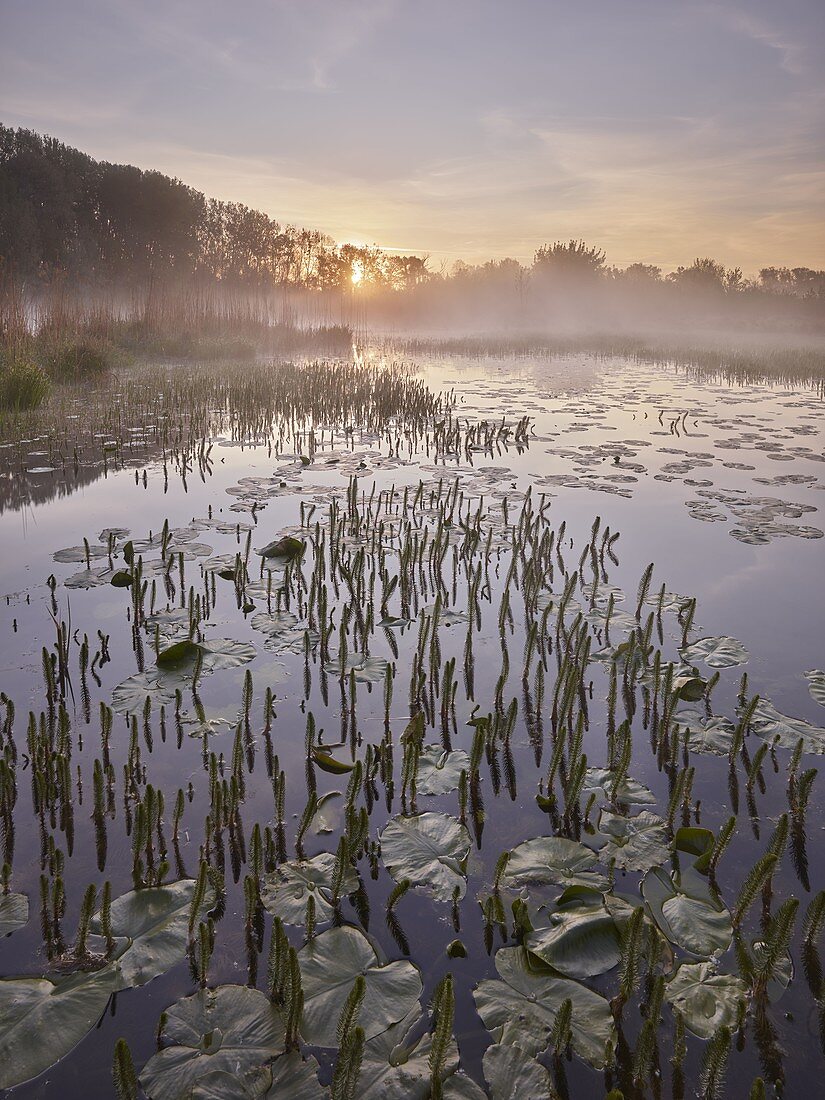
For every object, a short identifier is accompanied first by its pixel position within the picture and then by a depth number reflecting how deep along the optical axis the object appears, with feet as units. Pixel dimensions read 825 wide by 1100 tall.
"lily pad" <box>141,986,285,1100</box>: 5.14
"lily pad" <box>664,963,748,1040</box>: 5.67
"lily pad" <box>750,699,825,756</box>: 9.76
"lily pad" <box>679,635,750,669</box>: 12.19
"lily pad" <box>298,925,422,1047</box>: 5.55
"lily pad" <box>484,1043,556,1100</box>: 5.14
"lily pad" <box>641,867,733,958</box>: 6.50
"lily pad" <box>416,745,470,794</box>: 8.65
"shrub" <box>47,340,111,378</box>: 44.42
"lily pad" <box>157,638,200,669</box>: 11.39
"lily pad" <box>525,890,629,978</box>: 6.17
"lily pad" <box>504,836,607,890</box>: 7.26
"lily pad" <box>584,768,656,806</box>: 8.61
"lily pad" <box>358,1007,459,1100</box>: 5.05
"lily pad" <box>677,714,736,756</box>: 9.78
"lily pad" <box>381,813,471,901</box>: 7.21
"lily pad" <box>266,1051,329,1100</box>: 5.06
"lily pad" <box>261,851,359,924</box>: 6.74
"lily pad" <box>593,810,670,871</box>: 7.59
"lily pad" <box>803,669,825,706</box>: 11.20
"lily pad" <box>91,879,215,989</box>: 6.10
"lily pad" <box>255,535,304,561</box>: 16.77
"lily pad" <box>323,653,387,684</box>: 11.54
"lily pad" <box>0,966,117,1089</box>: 5.25
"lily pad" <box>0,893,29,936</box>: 6.52
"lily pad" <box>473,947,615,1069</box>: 5.50
